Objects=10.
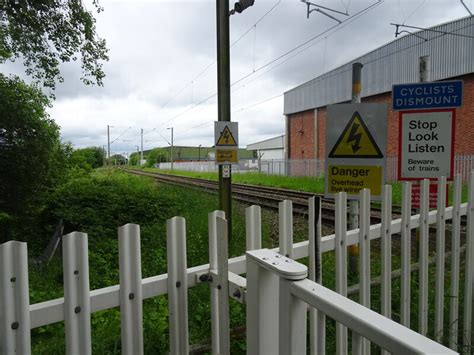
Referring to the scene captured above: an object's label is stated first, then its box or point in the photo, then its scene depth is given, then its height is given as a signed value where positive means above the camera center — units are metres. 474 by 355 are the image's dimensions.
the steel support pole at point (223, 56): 5.78 +1.82
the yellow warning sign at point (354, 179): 2.94 -0.17
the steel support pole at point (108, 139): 52.84 +3.81
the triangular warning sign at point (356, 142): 2.94 +0.16
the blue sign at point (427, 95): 3.18 +0.63
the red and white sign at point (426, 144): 3.26 +0.16
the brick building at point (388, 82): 18.72 +5.54
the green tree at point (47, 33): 7.05 +3.01
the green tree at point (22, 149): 7.04 +0.32
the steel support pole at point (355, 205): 3.21 -0.43
